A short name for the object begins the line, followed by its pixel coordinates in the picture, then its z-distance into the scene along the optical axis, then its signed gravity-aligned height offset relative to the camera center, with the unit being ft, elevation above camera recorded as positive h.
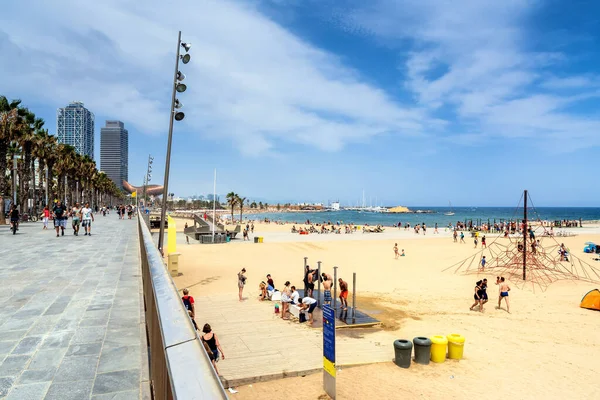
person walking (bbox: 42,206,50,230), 71.95 -1.89
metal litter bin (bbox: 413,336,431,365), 33.55 -12.11
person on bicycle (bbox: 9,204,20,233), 62.39 -1.87
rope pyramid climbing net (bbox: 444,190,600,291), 73.72 -12.89
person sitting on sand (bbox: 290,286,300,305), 46.50 -10.70
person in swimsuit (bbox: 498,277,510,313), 53.13 -10.96
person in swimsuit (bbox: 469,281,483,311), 52.95 -11.54
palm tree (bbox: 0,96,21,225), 93.71 +18.95
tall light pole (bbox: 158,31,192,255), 42.47 +11.35
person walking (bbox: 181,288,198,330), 36.50 -8.82
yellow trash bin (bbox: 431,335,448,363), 34.22 -12.27
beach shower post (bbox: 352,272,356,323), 44.35 -12.07
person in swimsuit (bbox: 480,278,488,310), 52.90 -11.36
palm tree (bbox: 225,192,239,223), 289.33 +8.45
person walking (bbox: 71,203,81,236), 61.10 -2.81
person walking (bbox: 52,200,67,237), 58.54 -1.37
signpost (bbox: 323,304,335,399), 26.37 -9.80
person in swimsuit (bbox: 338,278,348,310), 48.88 -10.64
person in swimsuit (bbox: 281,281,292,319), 45.60 -10.92
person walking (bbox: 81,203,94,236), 61.14 -1.67
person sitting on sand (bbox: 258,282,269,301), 55.01 -11.97
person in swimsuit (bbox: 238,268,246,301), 54.08 -10.25
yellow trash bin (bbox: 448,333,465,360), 34.83 -12.20
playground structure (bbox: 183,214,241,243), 131.95 -9.06
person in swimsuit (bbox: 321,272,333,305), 48.88 -10.16
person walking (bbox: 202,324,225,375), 25.88 -8.92
